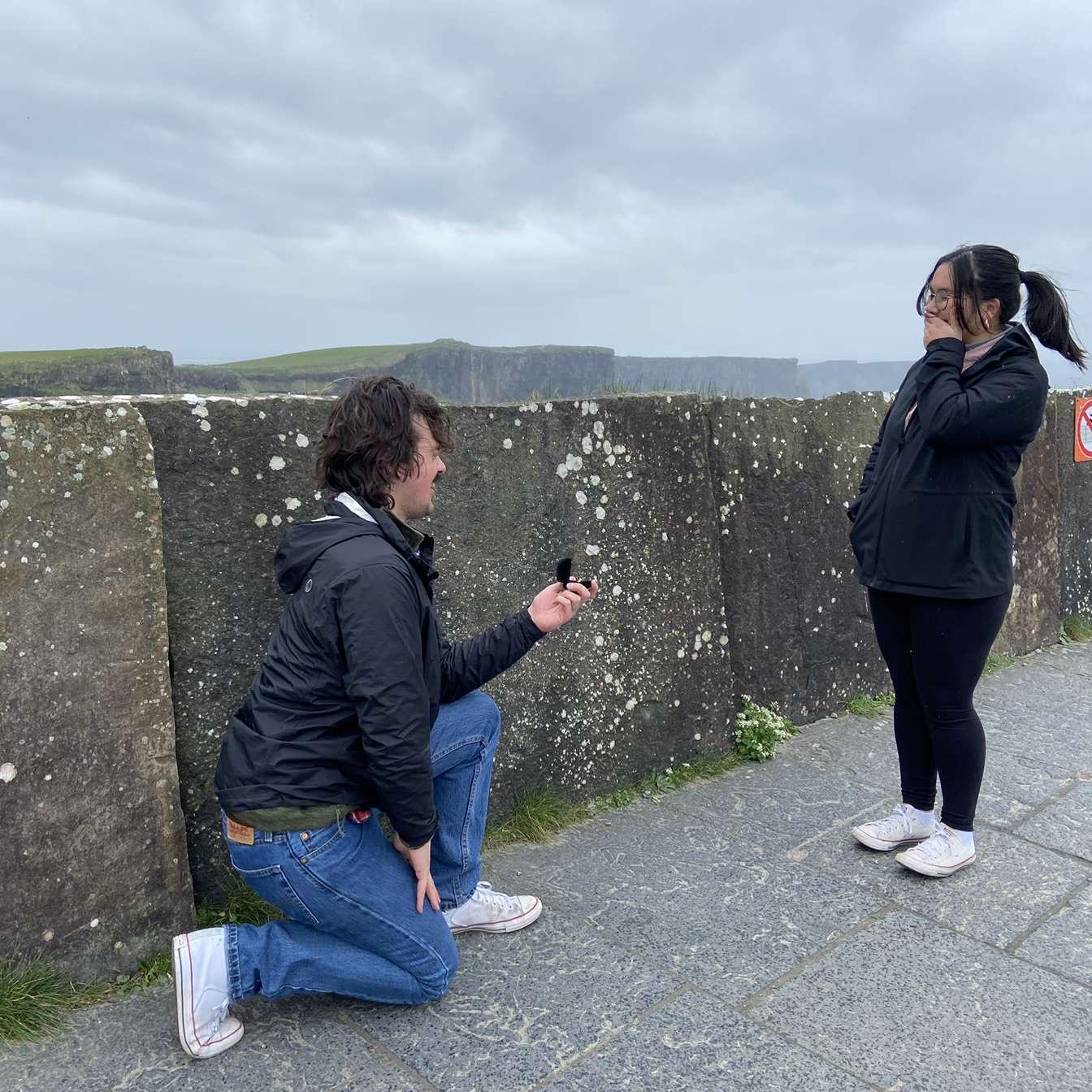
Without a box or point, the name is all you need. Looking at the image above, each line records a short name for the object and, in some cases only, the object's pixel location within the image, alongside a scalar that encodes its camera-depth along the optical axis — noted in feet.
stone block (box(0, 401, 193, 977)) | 7.66
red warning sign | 20.97
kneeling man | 7.24
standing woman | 9.39
